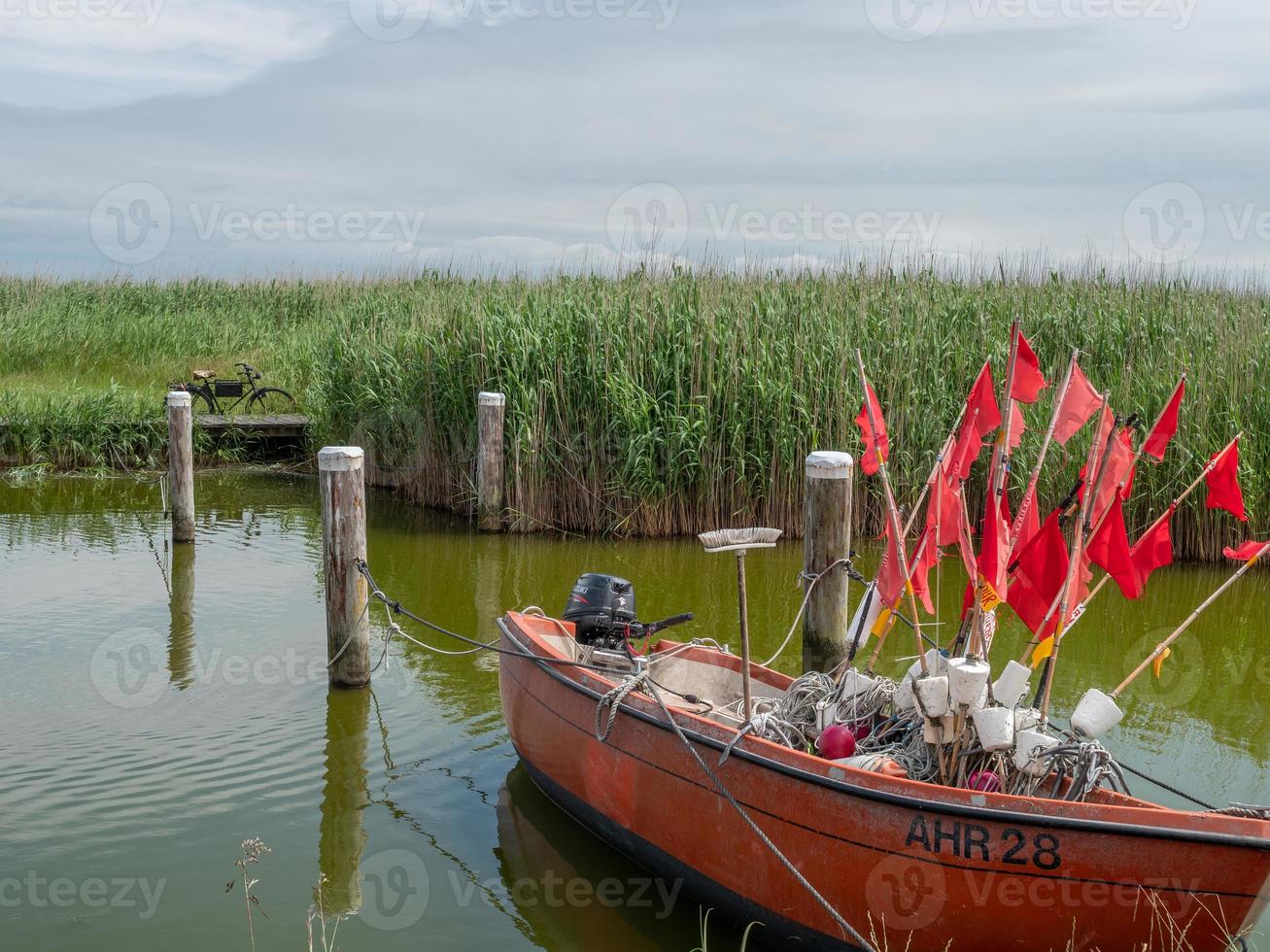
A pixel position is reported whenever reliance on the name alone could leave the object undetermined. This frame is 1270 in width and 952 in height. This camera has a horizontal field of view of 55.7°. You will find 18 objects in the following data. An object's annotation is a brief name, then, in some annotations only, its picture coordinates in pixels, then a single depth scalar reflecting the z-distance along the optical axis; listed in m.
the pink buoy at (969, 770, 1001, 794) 4.59
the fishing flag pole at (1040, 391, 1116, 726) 4.83
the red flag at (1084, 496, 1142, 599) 5.01
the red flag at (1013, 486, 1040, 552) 5.13
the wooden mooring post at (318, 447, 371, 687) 7.58
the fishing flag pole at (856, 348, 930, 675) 5.01
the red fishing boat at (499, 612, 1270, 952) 4.12
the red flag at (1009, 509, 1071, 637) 4.84
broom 5.21
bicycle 17.17
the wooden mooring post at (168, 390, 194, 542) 11.87
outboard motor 6.54
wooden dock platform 16.80
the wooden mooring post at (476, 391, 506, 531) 12.26
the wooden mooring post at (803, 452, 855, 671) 7.07
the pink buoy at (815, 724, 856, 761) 5.04
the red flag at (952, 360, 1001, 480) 5.39
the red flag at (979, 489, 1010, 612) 4.82
